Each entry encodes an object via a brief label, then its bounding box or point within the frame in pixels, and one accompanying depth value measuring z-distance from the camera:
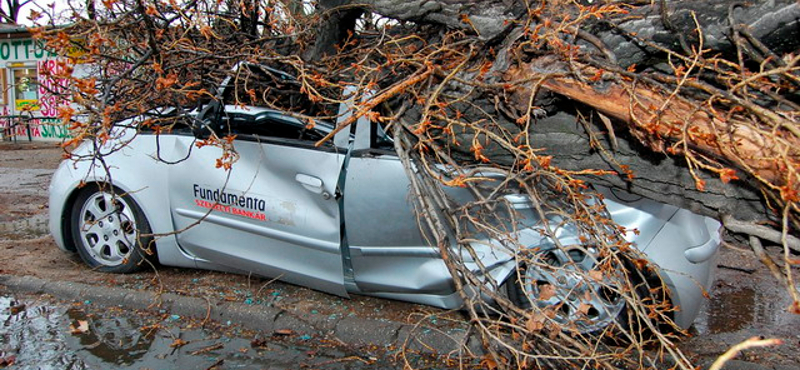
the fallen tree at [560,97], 2.51
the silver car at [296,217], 3.60
